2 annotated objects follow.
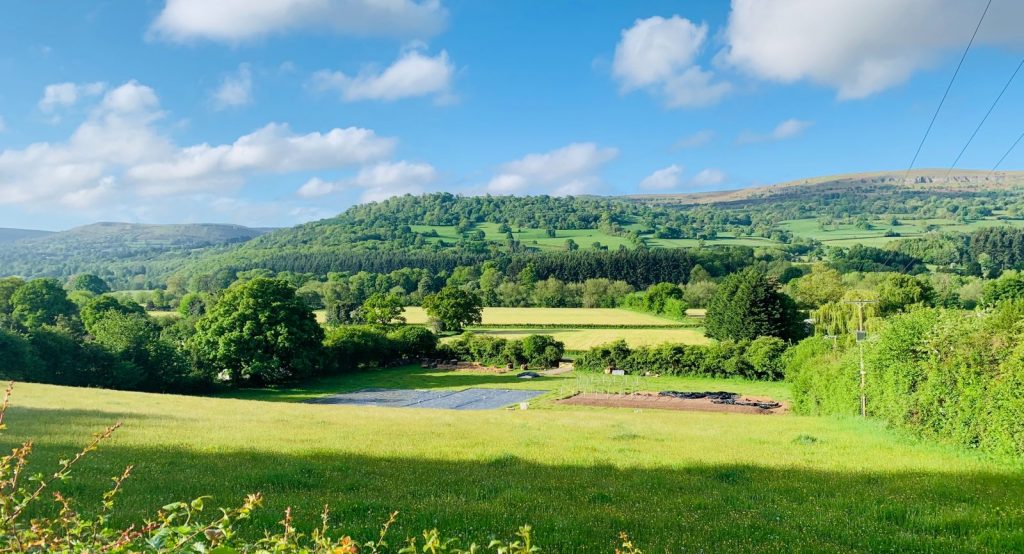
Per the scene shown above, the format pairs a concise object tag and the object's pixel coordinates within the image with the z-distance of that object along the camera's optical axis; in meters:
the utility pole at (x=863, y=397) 25.97
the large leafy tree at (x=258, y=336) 57.35
